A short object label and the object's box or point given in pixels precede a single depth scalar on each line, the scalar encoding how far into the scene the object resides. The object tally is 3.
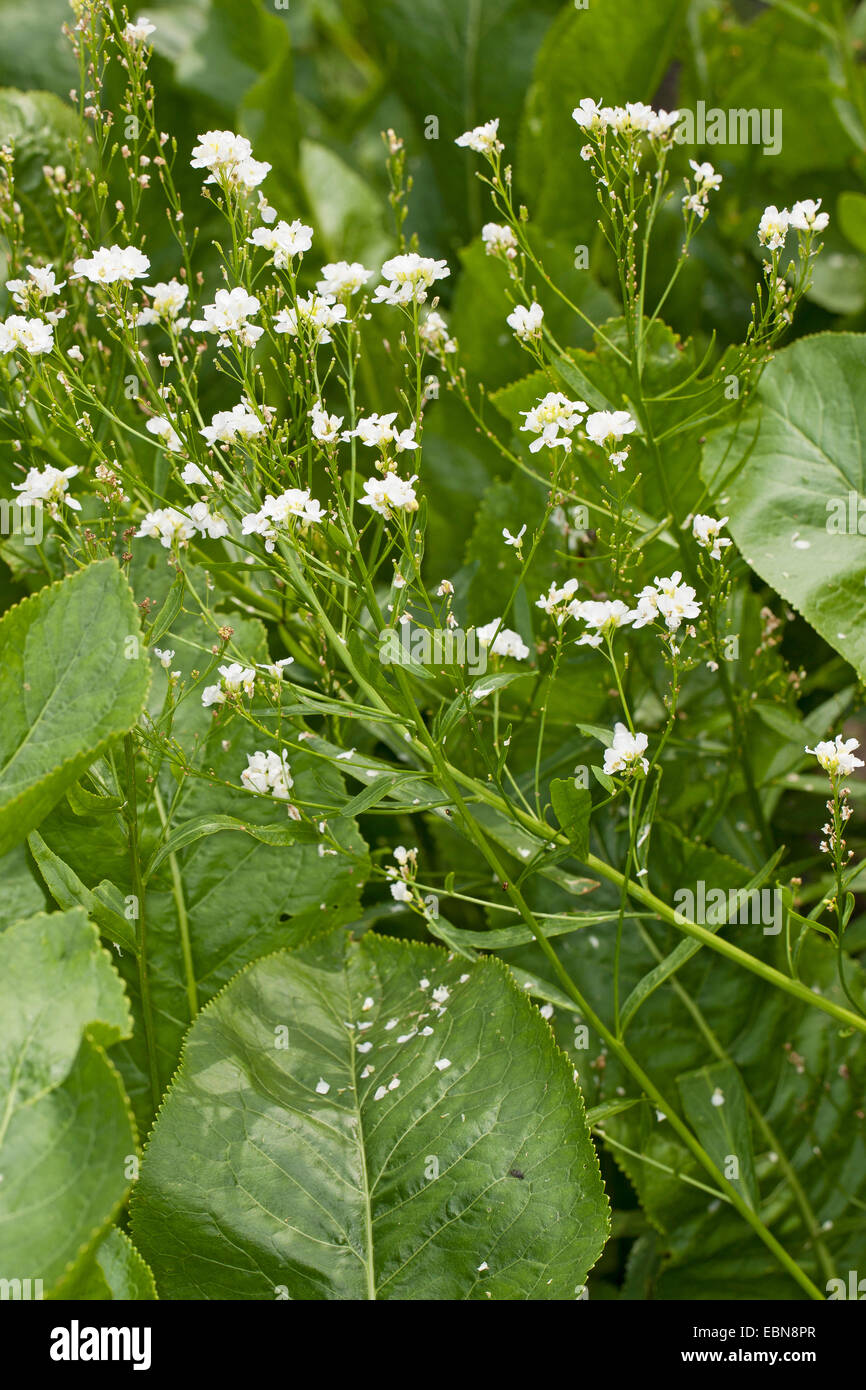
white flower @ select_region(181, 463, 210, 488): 1.48
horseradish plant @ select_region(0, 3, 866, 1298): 1.48
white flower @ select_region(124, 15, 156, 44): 1.53
